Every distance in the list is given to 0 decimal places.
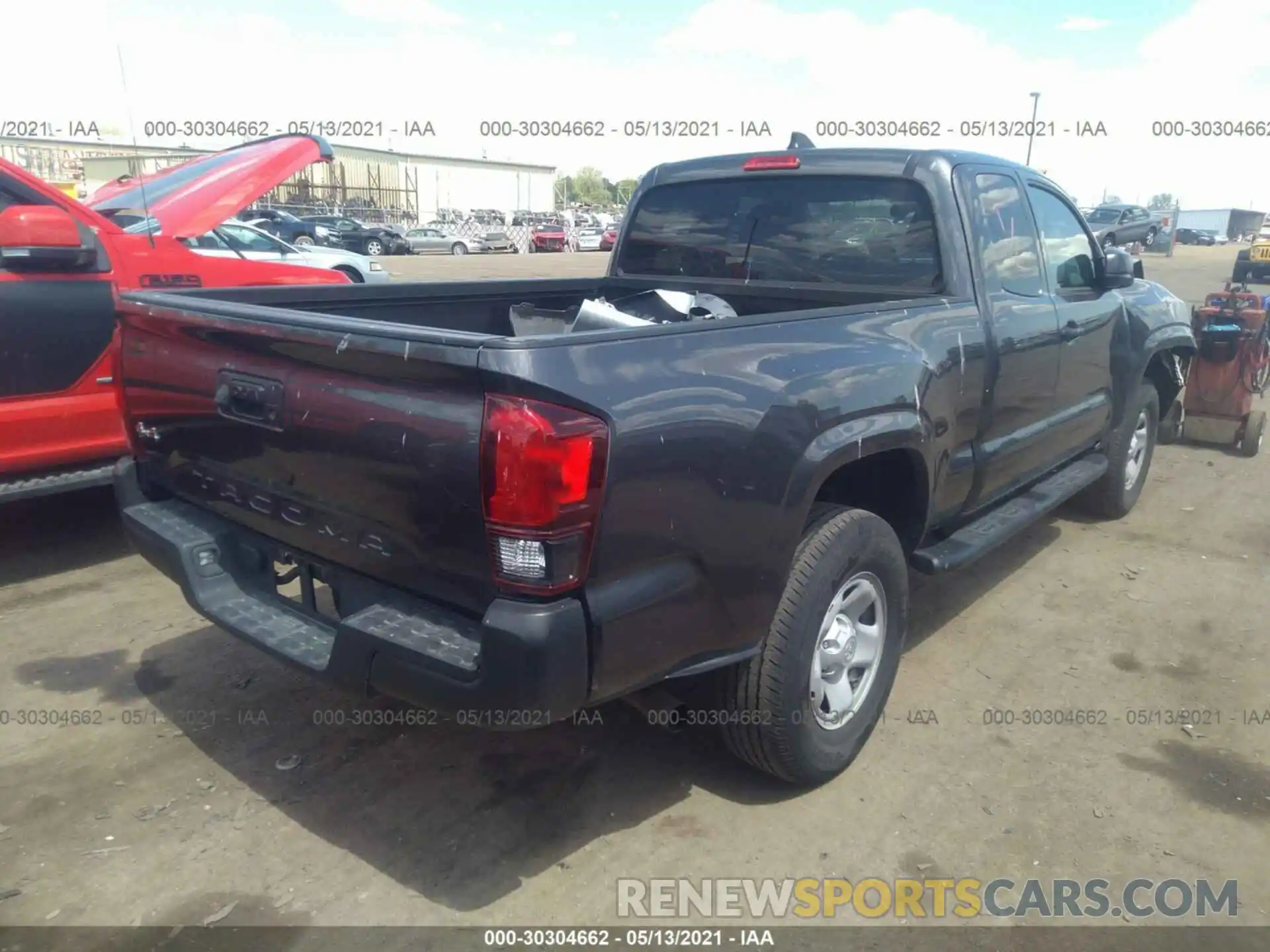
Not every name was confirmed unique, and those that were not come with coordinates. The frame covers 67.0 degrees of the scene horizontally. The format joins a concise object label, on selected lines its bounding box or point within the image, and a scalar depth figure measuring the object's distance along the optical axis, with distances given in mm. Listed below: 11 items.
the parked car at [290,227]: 30047
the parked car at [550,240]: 42844
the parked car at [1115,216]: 34875
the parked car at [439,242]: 39000
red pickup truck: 4191
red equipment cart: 7008
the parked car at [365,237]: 34969
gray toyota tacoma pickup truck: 2172
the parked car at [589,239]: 45225
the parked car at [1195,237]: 57656
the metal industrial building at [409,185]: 45688
